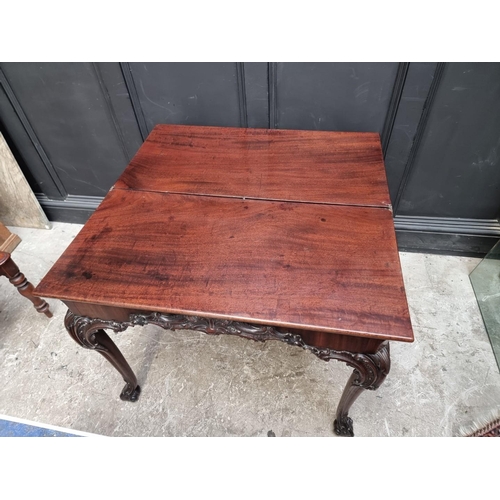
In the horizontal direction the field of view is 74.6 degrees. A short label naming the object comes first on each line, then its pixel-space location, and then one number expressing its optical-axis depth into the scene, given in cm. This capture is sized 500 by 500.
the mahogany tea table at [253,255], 88
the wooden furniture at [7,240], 209
